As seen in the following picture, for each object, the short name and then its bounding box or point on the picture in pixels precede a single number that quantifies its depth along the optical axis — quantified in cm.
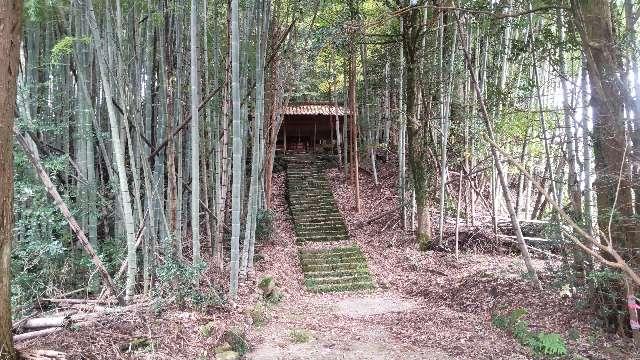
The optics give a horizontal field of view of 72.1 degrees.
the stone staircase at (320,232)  771
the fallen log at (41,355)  252
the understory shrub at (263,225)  903
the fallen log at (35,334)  312
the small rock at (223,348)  379
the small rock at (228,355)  371
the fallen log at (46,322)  338
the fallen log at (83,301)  388
